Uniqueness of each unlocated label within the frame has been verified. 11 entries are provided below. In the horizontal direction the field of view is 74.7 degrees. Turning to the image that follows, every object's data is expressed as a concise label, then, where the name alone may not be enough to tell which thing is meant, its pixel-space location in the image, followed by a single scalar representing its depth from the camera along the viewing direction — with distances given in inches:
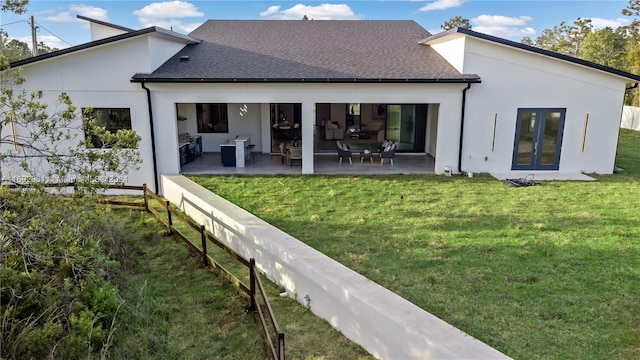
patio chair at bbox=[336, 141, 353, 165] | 619.2
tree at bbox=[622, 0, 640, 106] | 1262.9
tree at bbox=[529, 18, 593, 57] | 2252.7
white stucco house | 514.0
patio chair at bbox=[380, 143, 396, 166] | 613.3
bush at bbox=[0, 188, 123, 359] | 190.9
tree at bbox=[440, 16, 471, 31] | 2441.9
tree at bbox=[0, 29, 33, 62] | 1370.6
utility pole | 1295.5
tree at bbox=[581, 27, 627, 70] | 1583.4
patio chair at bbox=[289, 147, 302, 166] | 595.5
